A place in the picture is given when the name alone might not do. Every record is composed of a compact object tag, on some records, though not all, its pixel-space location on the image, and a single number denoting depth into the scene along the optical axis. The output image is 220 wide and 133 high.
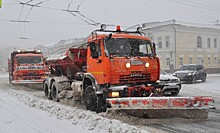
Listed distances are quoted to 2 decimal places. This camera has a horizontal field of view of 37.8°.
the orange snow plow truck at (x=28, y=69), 20.12
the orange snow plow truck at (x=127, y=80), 8.41
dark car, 24.22
